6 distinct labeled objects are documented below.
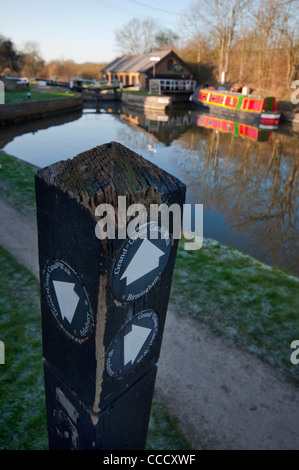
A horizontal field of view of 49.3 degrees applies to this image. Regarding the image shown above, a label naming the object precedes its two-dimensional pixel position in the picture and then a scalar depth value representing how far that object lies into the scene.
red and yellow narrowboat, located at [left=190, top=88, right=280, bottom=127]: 20.81
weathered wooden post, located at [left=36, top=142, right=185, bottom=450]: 0.99
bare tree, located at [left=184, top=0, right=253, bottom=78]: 31.30
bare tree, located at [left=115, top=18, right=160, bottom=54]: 47.13
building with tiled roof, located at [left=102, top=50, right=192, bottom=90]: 34.47
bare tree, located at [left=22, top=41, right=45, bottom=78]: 38.31
